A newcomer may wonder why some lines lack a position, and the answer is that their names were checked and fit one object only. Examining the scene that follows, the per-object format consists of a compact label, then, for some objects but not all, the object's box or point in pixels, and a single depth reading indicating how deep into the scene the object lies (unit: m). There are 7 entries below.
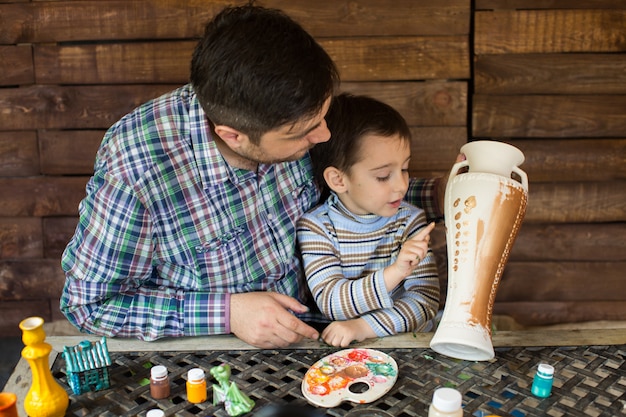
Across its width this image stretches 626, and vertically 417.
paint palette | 1.10
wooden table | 1.08
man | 1.32
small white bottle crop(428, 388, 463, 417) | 0.97
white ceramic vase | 1.22
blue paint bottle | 1.09
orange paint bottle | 1.09
